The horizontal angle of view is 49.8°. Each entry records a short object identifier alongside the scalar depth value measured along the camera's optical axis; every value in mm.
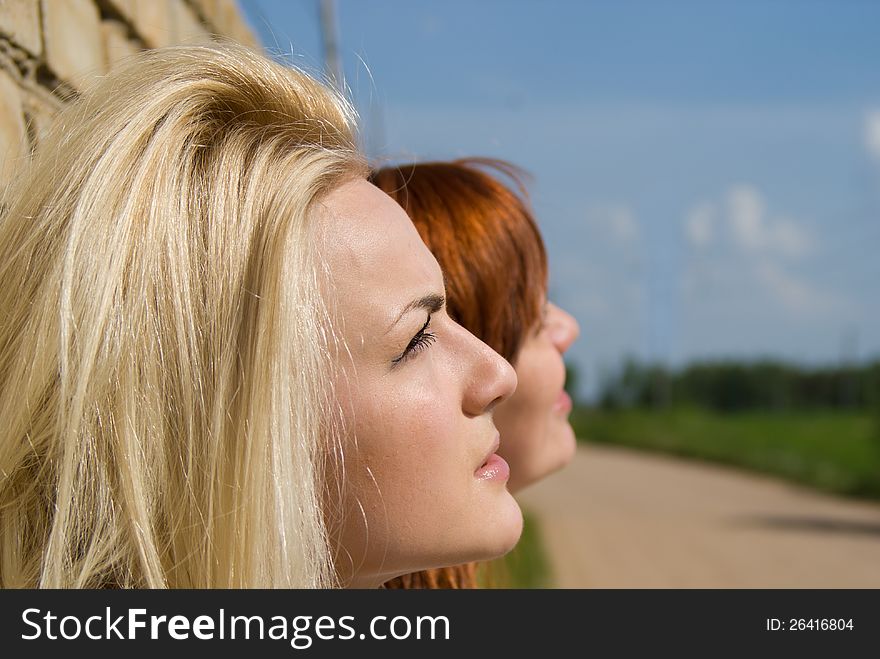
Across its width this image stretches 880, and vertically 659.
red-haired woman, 2164
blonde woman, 1368
